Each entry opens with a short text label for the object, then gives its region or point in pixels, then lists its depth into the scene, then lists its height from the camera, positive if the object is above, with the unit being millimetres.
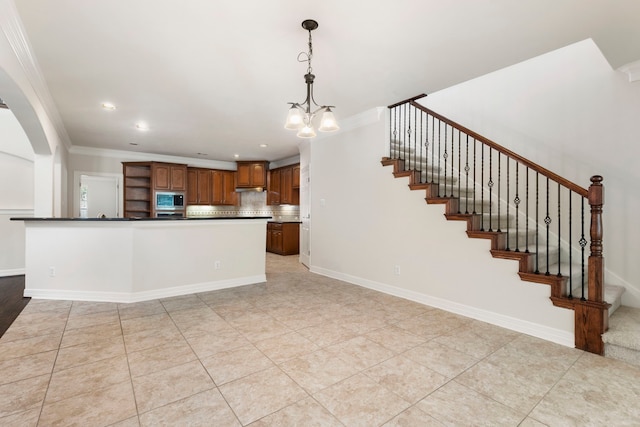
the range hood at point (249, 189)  8172 +631
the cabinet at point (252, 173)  8070 +1051
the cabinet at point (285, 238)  7379 -631
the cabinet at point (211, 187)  7781 +668
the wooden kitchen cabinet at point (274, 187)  8016 +684
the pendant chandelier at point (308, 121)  2615 +820
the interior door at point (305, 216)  5891 -81
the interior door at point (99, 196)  6816 +361
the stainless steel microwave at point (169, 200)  7152 +276
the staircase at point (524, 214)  2467 -8
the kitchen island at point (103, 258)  3715 -589
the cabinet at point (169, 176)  7145 +866
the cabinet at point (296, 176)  7282 +884
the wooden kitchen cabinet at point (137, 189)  7068 +551
